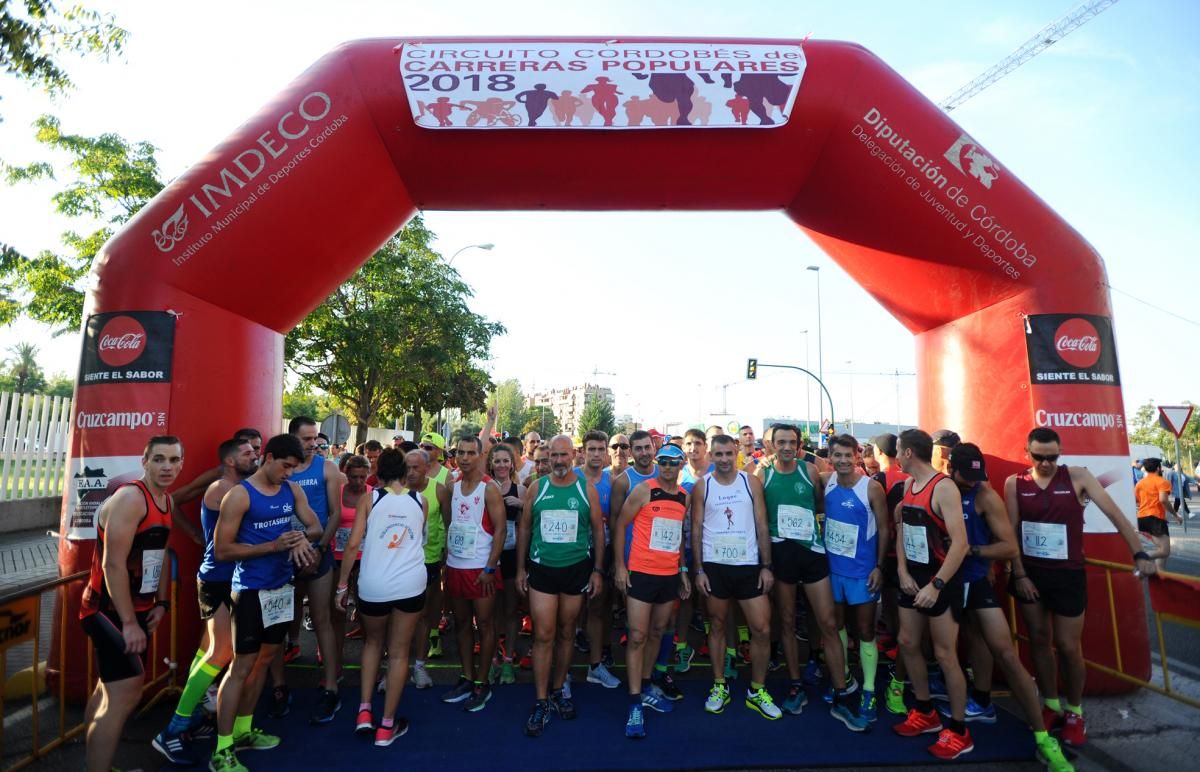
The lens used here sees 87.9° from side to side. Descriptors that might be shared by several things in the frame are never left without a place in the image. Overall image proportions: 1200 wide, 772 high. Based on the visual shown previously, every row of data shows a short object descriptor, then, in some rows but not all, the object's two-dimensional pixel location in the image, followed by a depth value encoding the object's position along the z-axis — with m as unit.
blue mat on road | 4.02
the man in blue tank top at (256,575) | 3.91
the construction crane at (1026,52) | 45.44
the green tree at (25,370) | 61.06
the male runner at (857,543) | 4.75
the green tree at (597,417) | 67.56
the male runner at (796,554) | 4.78
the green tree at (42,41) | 6.07
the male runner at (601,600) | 5.38
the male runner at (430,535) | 5.27
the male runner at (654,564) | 4.71
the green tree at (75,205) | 12.74
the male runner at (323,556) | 4.77
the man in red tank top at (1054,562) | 4.30
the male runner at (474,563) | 4.92
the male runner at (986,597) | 3.99
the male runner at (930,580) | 4.12
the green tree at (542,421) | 67.39
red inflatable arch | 5.01
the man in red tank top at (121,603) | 3.43
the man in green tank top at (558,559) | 4.68
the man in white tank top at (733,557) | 4.76
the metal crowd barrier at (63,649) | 3.83
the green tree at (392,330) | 15.59
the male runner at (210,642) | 4.00
